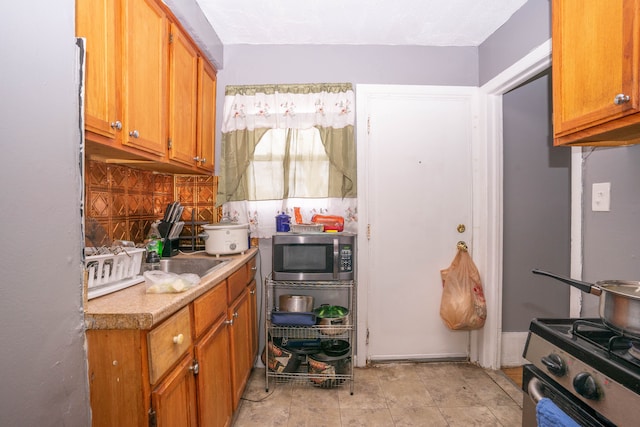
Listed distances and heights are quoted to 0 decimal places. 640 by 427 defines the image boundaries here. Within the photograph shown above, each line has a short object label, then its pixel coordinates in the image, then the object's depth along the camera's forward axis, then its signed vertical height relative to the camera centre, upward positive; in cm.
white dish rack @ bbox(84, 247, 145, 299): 113 -22
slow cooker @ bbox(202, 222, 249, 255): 204 -18
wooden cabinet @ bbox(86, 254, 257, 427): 97 -54
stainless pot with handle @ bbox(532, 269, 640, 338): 91 -27
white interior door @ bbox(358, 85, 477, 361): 247 +6
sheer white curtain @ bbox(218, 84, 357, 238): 240 +43
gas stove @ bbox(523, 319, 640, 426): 81 -44
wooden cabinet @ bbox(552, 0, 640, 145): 102 +47
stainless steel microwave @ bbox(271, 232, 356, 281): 214 -30
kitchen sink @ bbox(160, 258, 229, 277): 195 -32
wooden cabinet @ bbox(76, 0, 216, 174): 117 +54
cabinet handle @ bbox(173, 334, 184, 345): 114 -44
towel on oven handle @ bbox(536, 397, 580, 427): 64 -40
